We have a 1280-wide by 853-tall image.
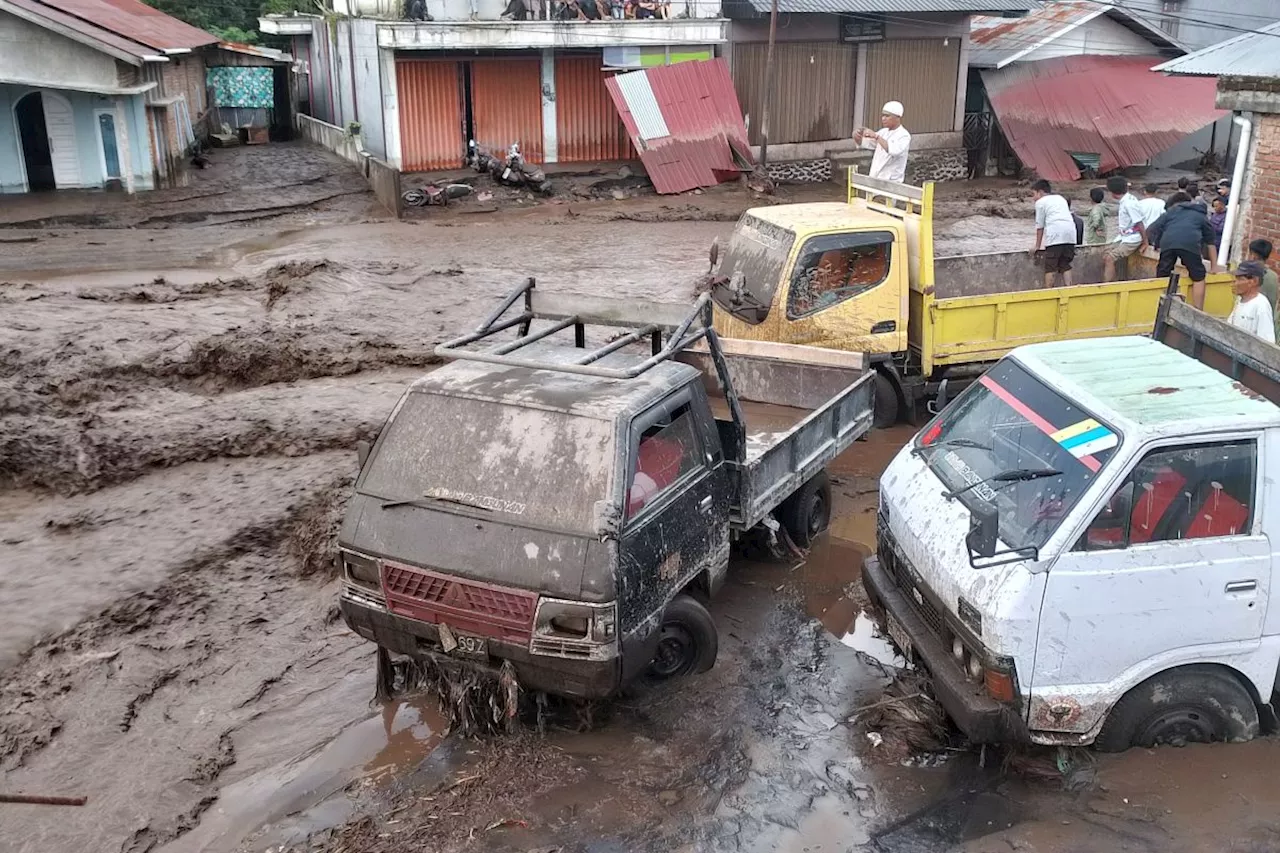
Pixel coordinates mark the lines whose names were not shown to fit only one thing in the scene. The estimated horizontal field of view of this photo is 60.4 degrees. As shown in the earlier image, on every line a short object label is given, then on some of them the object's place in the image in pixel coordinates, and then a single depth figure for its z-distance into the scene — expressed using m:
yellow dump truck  9.56
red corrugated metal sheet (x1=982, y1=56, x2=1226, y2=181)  26.22
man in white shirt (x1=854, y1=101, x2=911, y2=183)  11.97
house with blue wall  19.28
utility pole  22.45
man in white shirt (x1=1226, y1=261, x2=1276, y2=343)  7.95
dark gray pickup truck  5.23
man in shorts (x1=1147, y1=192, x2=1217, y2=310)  10.45
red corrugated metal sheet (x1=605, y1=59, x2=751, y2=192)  23.43
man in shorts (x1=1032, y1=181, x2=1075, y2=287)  11.43
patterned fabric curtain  31.06
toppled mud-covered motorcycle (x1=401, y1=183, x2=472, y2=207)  21.52
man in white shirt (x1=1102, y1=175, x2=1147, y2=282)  11.73
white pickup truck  4.95
